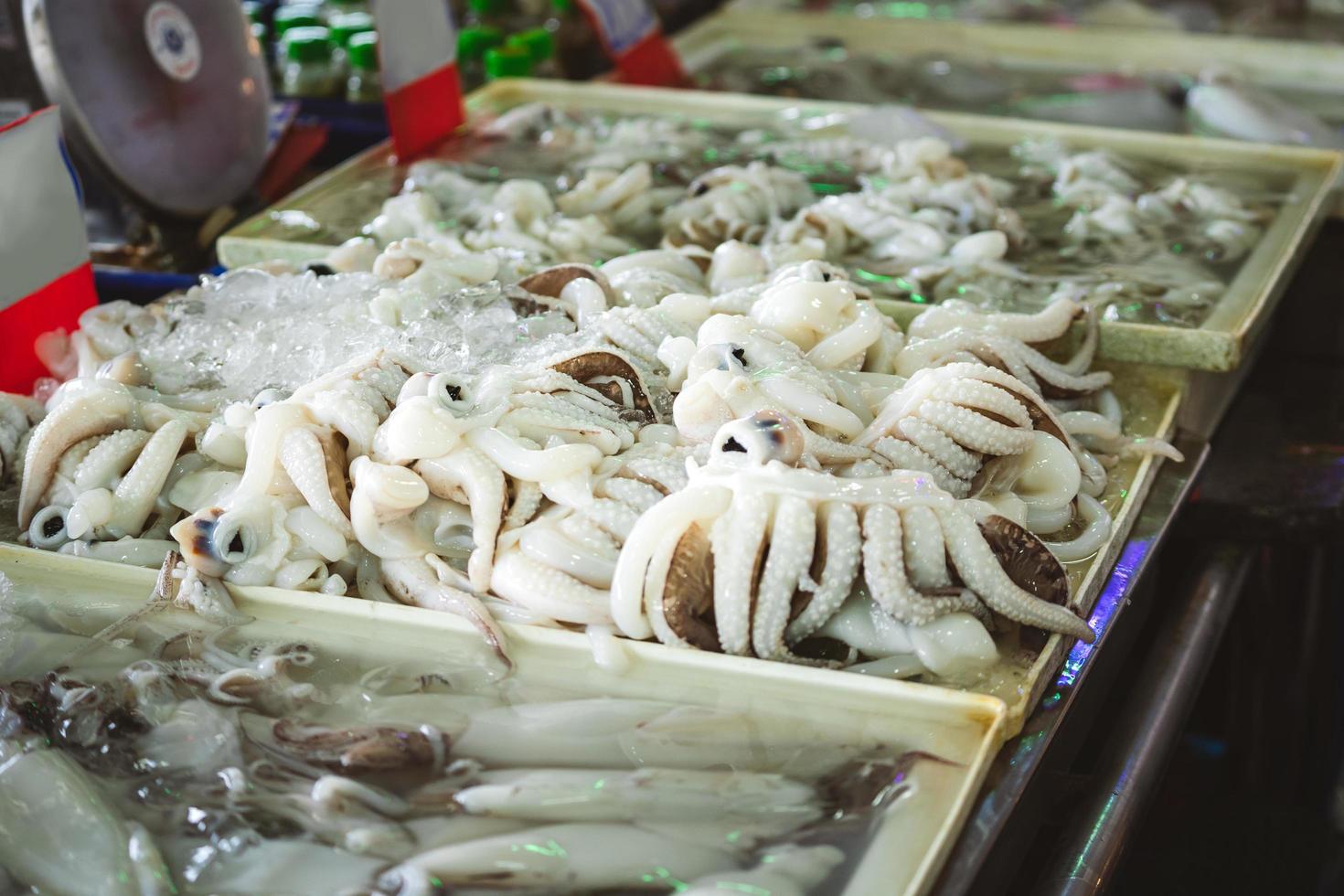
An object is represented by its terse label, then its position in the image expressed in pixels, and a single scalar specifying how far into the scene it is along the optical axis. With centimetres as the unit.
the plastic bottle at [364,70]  447
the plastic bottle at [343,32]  468
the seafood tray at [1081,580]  174
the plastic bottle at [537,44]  479
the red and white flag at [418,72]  376
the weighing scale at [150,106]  320
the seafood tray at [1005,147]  263
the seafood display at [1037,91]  450
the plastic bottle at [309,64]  461
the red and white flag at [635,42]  448
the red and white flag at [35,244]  255
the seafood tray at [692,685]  153
